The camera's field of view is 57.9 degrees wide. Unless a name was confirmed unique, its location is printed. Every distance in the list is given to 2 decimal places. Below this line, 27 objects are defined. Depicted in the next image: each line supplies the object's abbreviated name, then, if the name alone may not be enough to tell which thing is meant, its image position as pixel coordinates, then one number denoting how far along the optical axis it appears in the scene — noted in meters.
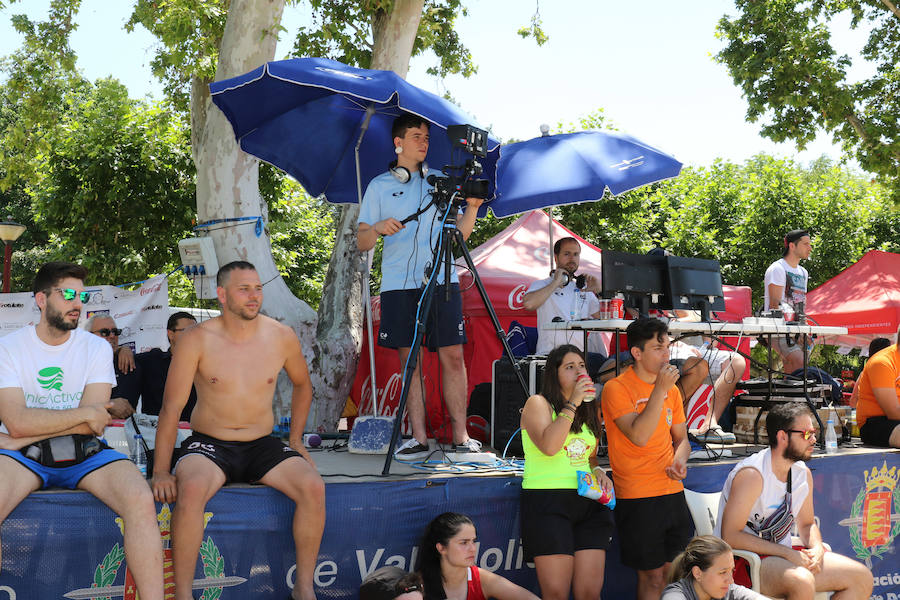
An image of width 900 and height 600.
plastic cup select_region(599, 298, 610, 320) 5.38
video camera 4.61
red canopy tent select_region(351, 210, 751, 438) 8.45
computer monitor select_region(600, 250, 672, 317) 5.32
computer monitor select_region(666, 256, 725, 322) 5.58
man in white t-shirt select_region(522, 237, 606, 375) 6.28
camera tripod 4.49
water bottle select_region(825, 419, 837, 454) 5.84
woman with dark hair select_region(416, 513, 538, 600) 4.05
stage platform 3.72
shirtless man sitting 3.78
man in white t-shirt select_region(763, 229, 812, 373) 6.99
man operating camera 5.04
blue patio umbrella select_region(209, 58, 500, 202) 5.10
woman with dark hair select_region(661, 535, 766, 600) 3.84
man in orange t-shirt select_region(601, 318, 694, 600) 4.49
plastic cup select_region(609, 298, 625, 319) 5.33
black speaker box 5.54
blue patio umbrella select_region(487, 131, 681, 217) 6.30
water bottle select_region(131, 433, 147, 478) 4.72
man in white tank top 4.41
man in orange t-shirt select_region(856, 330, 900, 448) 6.17
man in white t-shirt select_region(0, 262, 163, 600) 3.51
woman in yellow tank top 4.19
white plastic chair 4.83
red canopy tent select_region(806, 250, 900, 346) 12.94
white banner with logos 9.52
